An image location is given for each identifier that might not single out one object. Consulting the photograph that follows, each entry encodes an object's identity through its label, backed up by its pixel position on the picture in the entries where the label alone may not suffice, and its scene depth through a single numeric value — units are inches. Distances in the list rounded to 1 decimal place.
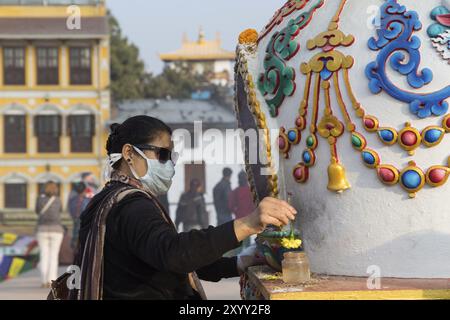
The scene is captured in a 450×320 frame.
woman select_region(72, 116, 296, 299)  131.4
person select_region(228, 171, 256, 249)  491.8
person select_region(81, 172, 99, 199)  486.0
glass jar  148.9
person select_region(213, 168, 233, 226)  563.5
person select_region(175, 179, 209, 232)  564.4
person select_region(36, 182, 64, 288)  458.0
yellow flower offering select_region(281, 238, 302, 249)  152.9
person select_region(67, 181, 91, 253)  479.6
